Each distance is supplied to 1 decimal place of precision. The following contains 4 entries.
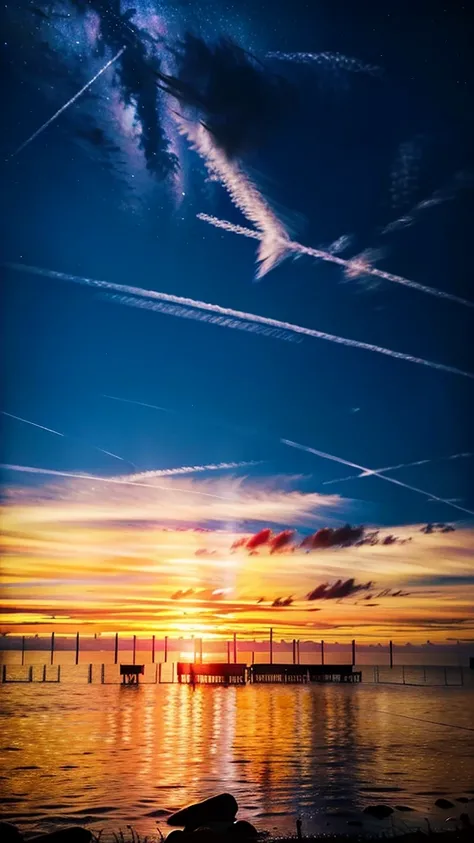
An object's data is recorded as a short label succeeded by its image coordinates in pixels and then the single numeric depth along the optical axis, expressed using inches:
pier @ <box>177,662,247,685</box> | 1609.3
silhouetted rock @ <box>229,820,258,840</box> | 255.0
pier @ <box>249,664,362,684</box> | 1668.3
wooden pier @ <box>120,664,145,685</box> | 1462.8
